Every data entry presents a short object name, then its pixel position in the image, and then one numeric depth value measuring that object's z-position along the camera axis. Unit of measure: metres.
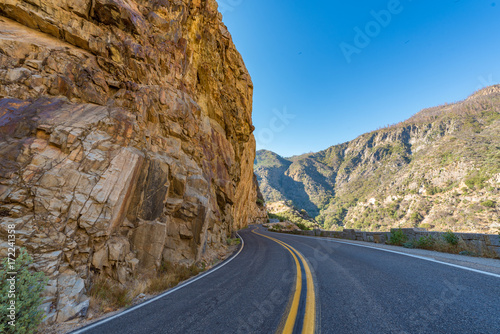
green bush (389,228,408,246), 9.41
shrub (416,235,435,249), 7.71
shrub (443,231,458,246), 6.90
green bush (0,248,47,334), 3.18
